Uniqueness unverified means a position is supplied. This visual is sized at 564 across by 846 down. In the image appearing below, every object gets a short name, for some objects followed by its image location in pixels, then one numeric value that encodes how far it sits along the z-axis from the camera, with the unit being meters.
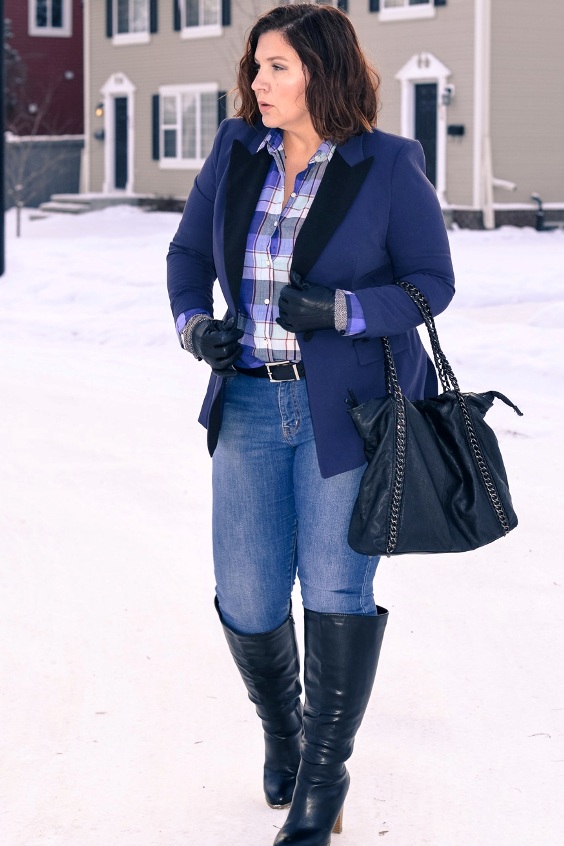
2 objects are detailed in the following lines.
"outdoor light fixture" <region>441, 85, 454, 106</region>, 45.05
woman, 5.68
